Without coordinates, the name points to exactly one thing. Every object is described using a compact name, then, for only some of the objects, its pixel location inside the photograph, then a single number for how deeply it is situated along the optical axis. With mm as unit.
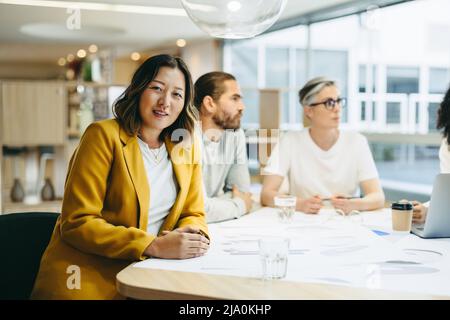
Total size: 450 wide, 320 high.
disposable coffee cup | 1957
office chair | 1707
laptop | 1764
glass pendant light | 1685
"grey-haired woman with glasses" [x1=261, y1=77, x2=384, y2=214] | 2699
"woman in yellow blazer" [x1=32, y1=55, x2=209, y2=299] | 1524
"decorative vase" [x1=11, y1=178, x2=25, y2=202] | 3922
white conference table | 1258
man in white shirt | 2455
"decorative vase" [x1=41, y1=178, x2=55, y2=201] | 4020
